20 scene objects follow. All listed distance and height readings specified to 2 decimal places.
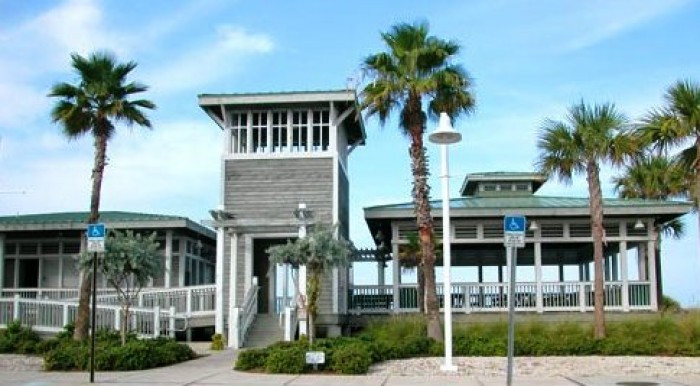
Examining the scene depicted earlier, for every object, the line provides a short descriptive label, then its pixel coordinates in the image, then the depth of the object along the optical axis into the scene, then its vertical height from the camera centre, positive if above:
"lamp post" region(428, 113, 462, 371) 16.94 +1.05
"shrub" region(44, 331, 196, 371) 18.33 -1.76
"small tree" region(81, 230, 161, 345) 20.69 +0.39
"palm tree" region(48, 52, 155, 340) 23.36 +4.82
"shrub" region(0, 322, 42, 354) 22.20 -1.70
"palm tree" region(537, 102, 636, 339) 23.11 +3.49
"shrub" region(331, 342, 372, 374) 17.56 -1.77
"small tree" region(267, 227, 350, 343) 20.56 +0.51
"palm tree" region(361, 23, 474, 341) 23.39 +5.26
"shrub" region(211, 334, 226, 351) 24.72 -1.96
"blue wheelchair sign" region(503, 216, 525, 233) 13.10 +0.79
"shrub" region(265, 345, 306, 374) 17.58 -1.80
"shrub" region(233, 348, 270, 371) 18.22 -1.83
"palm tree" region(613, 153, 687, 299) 35.66 +3.92
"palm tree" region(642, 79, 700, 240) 22.66 +4.08
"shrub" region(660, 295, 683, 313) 28.15 -1.20
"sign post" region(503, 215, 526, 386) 12.70 +0.57
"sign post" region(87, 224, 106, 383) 15.98 +0.70
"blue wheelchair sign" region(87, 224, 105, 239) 16.02 +0.85
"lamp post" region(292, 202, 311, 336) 24.28 +1.23
